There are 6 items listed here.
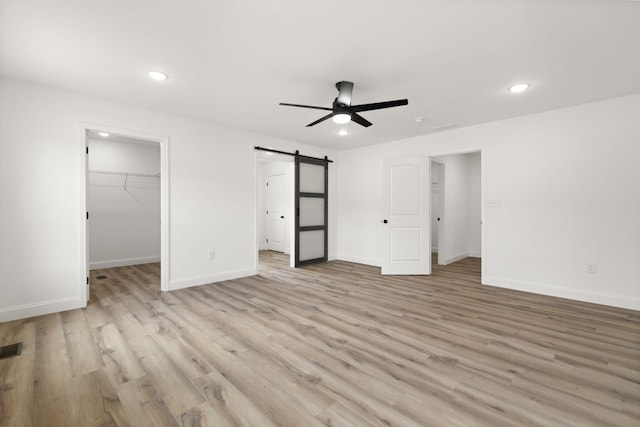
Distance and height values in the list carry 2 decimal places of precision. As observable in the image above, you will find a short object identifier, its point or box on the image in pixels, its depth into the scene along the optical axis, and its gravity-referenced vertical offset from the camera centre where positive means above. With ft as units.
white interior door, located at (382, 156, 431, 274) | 16.57 -0.29
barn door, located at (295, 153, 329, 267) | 18.79 +0.19
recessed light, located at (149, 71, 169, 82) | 9.26 +4.62
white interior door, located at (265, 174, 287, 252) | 25.36 +0.07
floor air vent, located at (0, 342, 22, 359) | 7.40 -3.85
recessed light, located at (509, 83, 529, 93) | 10.02 +4.61
